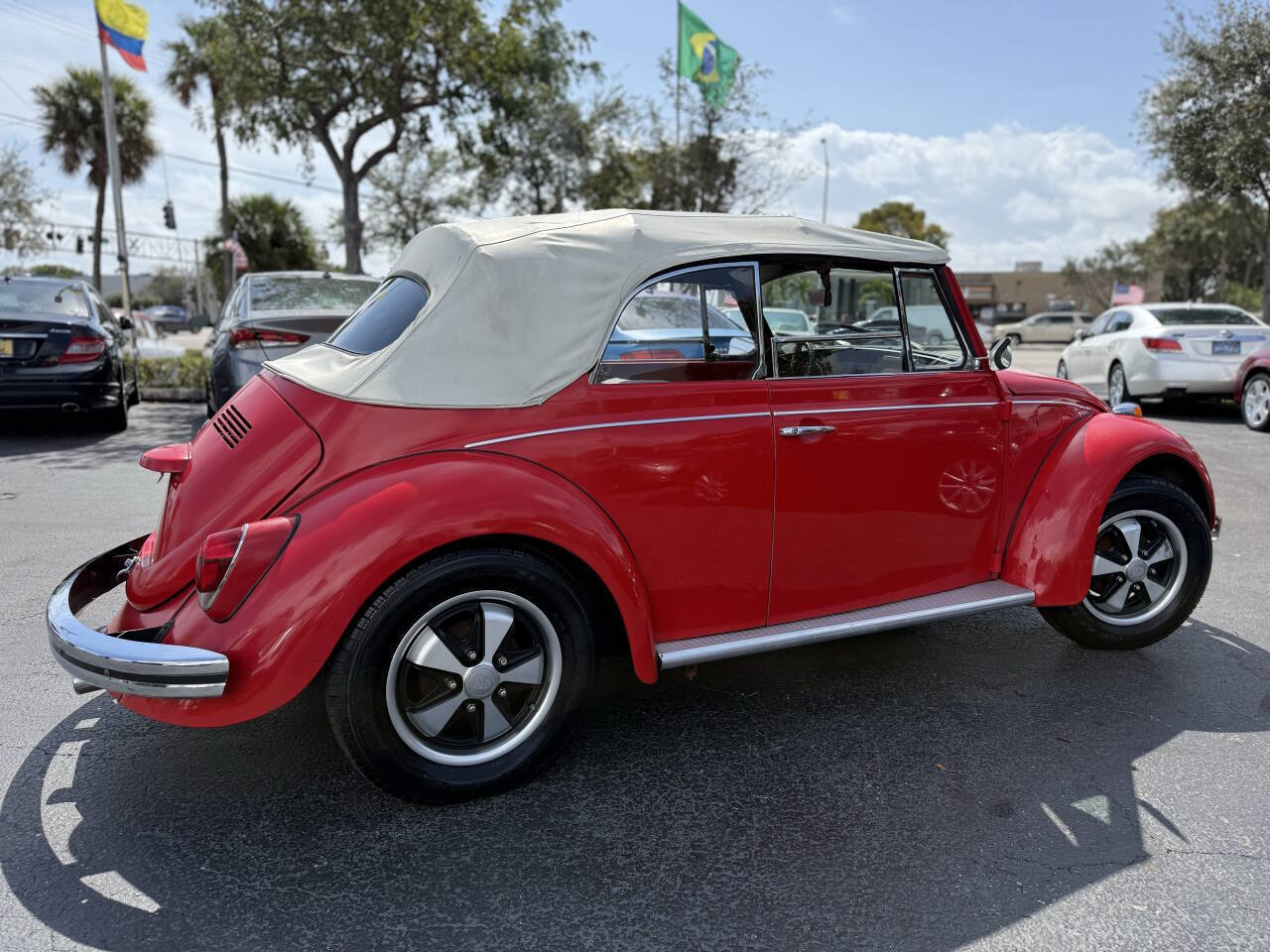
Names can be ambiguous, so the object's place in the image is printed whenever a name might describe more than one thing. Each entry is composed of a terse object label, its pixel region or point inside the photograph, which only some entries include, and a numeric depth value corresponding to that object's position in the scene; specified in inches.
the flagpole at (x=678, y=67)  889.5
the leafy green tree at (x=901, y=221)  2517.2
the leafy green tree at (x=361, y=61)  594.9
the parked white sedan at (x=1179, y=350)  446.0
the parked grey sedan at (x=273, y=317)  300.7
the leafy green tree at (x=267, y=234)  1674.5
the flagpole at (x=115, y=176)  685.9
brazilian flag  892.0
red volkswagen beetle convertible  102.8
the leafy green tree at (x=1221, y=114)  689.6
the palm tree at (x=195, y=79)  686.5
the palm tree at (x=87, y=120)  1280.8
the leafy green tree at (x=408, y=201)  1218.6
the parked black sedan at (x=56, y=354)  341.4
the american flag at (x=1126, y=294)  1259.5
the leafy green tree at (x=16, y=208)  1283.2
